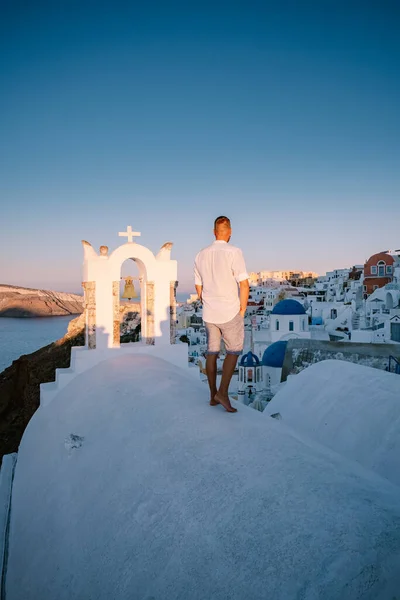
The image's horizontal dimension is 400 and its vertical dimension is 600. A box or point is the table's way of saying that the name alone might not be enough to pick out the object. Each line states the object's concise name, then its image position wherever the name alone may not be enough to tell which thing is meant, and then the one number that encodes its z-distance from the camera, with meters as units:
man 3.34
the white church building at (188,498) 1.80
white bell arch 5.79
